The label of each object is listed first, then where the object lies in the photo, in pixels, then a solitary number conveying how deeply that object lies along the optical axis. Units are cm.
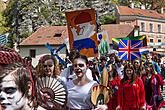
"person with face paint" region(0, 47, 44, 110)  242
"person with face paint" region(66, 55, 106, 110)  509
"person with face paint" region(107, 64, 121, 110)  807
